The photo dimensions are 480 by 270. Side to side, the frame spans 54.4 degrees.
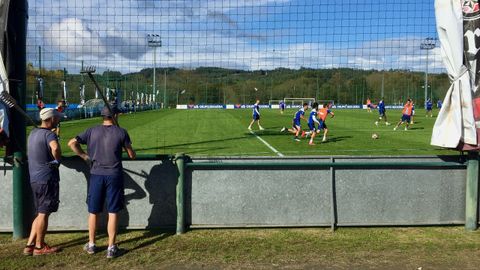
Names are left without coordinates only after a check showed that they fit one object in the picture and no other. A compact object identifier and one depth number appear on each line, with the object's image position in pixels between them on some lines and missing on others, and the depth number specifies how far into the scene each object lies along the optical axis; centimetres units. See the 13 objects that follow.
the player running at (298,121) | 2164
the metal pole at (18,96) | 628
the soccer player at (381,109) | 3165
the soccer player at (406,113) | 2792
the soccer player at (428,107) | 3951
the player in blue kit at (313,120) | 1965
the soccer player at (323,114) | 2023
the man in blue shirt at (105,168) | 582
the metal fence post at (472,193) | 684
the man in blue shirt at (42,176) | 578
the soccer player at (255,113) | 2584
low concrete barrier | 672
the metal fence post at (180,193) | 666
